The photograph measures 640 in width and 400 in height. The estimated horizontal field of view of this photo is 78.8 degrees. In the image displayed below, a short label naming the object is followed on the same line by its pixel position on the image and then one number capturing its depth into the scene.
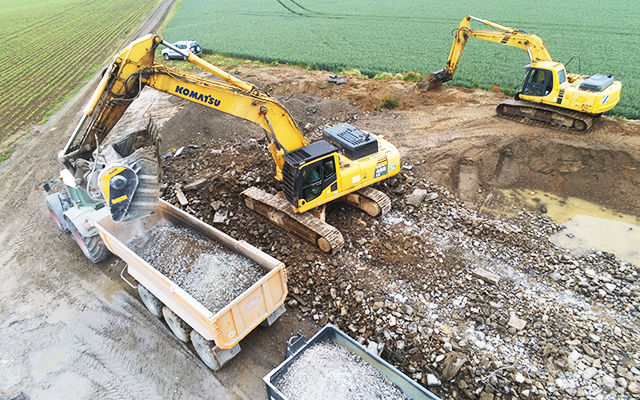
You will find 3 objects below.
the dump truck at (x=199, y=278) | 5.88
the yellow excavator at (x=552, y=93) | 11.66
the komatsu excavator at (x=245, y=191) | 6.75
